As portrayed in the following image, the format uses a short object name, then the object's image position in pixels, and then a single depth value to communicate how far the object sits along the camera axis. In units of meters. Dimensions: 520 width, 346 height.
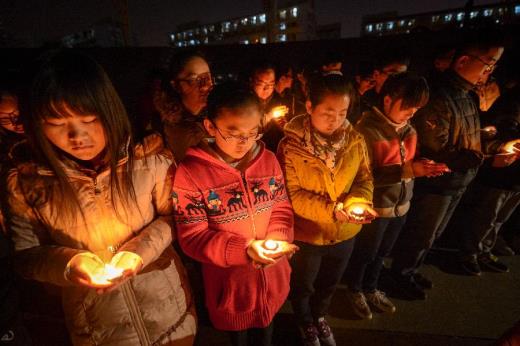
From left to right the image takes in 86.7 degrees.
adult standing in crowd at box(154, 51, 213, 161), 2.77
